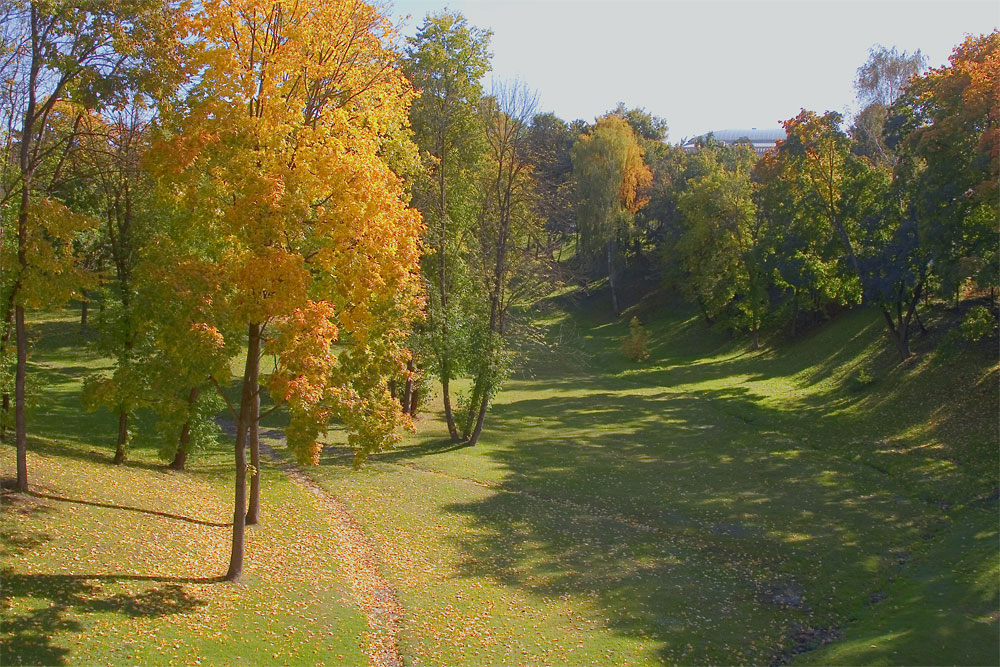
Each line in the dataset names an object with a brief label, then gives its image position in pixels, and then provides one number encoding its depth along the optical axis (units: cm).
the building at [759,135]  15656
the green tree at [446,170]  3378
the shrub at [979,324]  3131
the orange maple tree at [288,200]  1330
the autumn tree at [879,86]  5581
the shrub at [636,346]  6138
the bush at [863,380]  3994
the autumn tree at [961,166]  2817
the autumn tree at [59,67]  1572
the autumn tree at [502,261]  3388
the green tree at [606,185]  7125
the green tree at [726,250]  5941
